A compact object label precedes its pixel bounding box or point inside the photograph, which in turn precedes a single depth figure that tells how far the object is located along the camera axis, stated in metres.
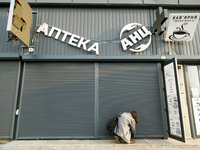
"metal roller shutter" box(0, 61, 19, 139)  6.50
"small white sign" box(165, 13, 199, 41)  6.98
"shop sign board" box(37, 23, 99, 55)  7.16
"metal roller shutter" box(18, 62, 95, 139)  6.50
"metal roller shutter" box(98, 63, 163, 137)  6.61
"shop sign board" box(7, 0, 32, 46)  5.81
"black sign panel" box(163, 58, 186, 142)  5.75
